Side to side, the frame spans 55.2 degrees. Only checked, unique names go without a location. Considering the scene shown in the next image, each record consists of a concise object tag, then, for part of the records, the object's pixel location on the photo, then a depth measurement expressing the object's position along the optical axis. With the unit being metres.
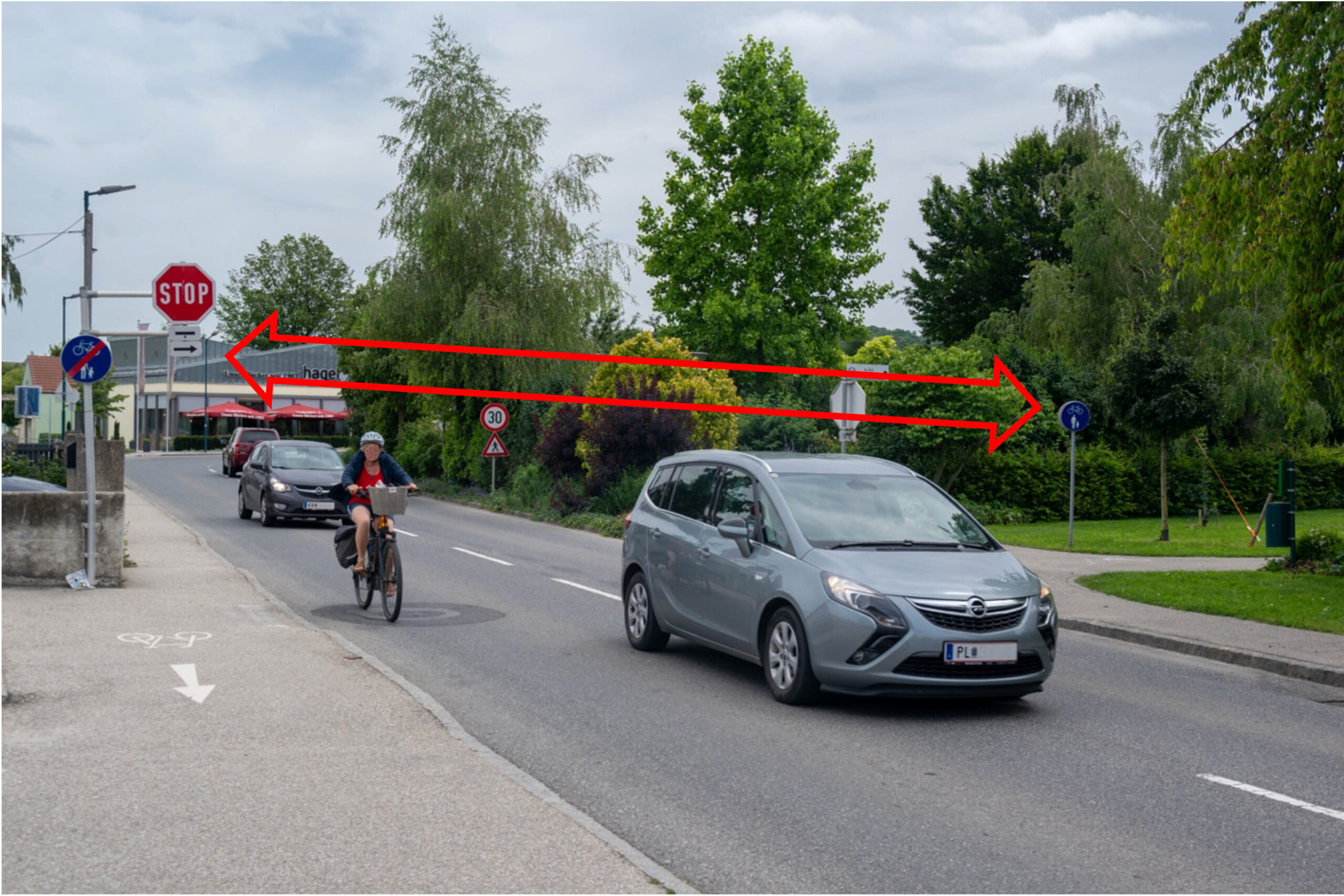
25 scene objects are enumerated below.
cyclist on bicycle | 12.79
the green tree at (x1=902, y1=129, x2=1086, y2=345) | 49.62
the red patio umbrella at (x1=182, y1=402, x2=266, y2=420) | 80.43
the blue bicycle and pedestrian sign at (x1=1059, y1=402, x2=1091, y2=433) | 22.89
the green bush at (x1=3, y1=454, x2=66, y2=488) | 26.31
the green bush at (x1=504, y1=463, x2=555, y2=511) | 30.94
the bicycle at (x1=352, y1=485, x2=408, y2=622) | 12.29
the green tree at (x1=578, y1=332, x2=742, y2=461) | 28.59
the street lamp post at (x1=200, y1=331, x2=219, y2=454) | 80.81
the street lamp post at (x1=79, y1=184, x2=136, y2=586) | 13.25
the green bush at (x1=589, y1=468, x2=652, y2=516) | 27.25
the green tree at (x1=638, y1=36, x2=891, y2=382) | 45.16
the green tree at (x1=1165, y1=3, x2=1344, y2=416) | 13.18
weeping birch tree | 35.81
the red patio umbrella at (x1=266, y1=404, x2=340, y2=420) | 78.31
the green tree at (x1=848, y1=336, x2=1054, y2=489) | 29.09
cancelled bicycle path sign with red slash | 14.02
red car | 45.59
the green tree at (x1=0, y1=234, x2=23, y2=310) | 19.89
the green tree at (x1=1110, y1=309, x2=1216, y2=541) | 24.58
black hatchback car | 23.86
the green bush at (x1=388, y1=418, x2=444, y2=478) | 41.41
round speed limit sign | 32.59
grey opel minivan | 7.95
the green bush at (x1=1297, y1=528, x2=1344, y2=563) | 17.36
